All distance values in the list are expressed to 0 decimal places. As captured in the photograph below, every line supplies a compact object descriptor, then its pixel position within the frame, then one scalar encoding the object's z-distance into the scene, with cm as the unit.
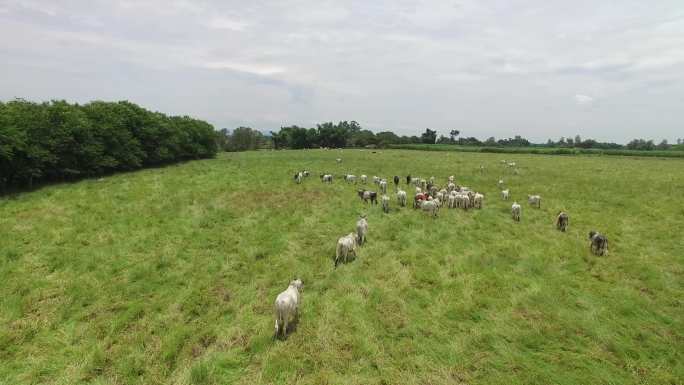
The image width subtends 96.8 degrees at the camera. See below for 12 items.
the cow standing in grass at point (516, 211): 1677
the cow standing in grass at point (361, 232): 1329
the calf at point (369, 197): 2036
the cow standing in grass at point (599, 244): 1203
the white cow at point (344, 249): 1145
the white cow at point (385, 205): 1823
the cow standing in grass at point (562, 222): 1504
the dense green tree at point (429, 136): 13012
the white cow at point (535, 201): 1944
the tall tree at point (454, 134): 16012
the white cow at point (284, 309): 737
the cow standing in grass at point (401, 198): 1973
